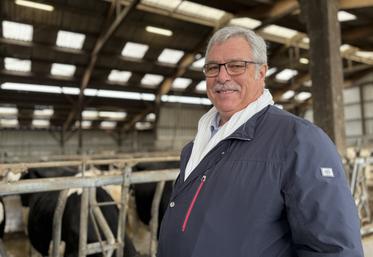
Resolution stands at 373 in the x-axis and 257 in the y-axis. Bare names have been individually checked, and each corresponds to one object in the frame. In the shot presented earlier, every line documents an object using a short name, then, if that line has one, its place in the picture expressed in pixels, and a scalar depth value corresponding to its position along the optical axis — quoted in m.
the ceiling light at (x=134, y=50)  13.35
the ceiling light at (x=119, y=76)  15.48
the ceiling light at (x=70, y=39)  11.80
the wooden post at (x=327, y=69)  4.30
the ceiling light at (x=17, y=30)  10.88
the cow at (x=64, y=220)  3.15
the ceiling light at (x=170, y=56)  14.23
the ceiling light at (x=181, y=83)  17.16
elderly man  1.06
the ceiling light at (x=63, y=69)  14.13
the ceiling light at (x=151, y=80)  16.28
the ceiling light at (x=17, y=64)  13.10
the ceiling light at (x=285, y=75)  18.49
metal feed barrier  2.27
